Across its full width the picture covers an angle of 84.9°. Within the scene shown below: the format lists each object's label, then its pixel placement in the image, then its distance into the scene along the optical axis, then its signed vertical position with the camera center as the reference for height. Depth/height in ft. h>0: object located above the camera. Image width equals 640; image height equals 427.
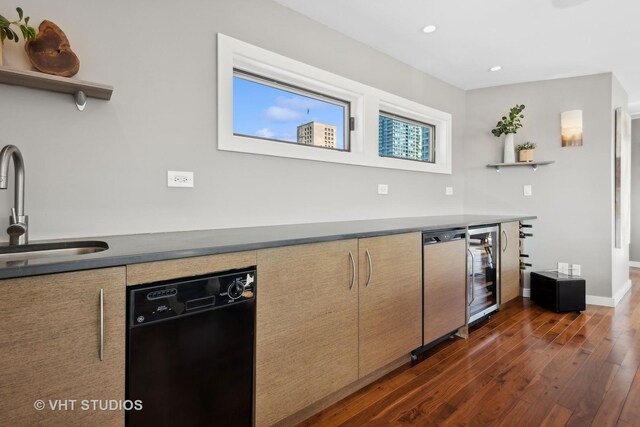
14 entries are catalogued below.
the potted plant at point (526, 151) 12.72 +2.30
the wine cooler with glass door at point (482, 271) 9.49 -1.65
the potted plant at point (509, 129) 12.78 +3.15
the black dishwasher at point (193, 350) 3.82 -1.63
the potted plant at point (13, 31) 4.29 +2.30
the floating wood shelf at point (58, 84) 4.29 +1.73
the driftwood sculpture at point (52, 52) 4.56 +2.15
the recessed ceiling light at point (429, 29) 8.74 +4.70
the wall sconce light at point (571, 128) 12.06 +3.01
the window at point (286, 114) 7.54 +2.41
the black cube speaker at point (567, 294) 11.10 -2.53
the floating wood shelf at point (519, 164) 12.58 +1.85
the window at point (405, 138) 11.03 +2.59
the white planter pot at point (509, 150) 12.99 +2.39
